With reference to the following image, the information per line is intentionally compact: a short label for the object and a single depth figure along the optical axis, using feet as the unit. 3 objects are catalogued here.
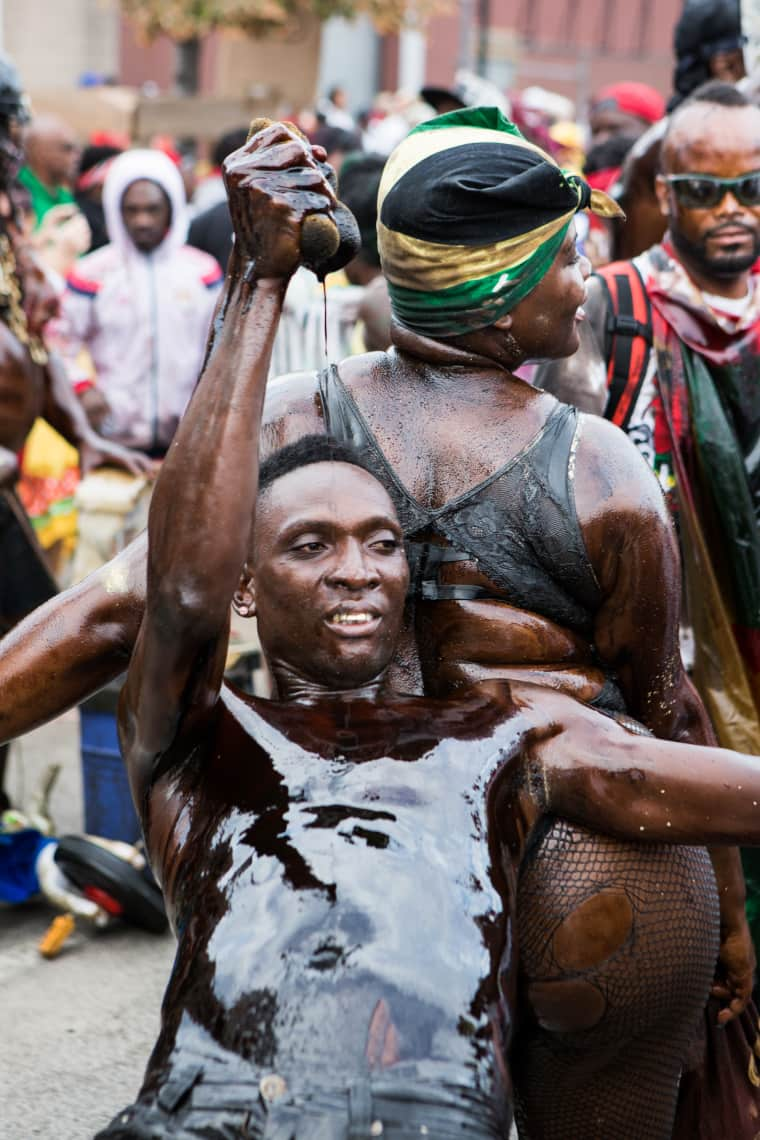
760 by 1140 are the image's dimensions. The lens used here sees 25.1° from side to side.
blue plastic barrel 16.78
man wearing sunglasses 12.59
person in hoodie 24.49
